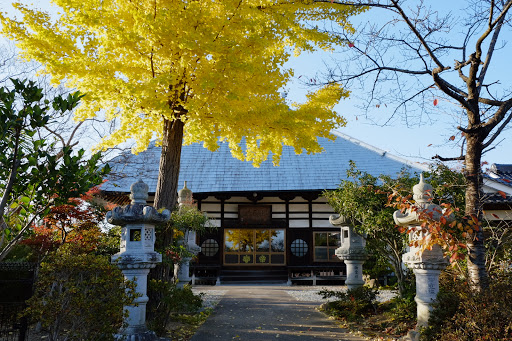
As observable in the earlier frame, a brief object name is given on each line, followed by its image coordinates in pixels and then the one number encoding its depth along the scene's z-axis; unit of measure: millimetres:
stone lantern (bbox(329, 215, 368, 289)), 9836
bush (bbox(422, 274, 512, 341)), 4523
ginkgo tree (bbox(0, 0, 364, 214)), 6871
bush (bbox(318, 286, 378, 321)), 8324
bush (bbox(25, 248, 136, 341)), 4770
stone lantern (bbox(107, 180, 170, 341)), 6117
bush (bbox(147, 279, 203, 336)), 6891
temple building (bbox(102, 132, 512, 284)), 17594
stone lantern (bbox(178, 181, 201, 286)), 10181
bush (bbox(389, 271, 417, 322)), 6824
